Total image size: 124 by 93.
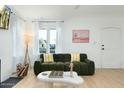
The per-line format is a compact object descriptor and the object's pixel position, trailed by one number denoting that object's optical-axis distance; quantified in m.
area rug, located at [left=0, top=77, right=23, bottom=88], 2.28
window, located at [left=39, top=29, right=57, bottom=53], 4.13
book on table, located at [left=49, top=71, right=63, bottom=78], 2.06
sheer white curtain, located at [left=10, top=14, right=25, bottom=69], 3.15
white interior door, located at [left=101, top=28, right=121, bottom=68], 4.07
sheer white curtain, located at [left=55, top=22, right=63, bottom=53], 4.02
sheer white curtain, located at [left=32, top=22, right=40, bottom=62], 4.01
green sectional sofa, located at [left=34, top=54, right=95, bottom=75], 3.09
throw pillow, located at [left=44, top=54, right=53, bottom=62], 3.44
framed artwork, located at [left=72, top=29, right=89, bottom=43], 4.05
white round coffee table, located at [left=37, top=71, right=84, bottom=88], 1.83
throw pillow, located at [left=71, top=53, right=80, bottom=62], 3.50
